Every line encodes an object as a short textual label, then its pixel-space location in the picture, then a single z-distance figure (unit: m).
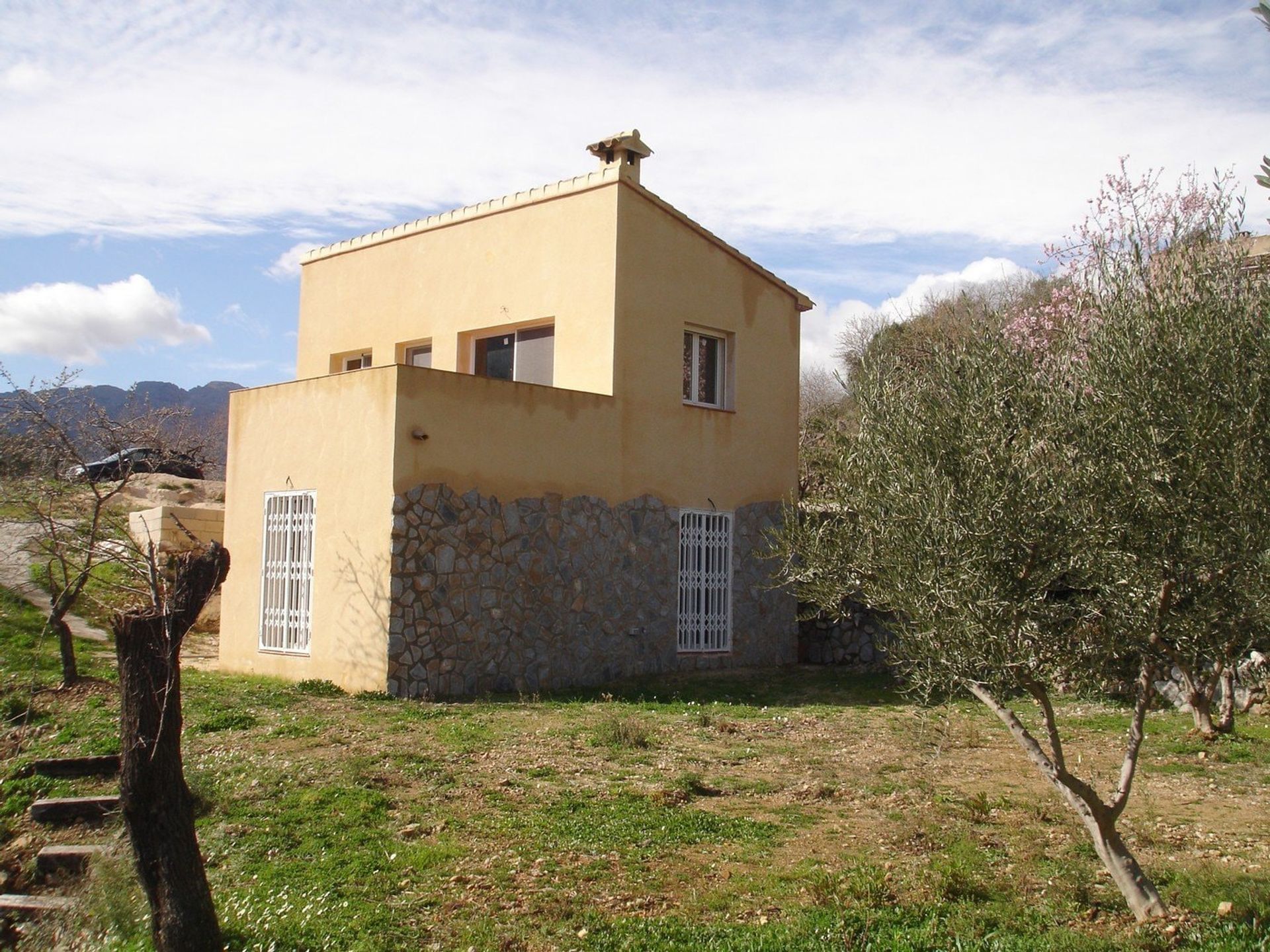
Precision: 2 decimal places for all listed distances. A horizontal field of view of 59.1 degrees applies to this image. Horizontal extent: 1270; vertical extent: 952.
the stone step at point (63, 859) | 8.16
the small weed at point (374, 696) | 12.79
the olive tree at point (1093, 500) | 5.71
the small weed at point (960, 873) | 6.86
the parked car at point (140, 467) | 13.27
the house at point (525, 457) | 13.38
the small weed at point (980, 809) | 8.42
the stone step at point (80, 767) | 9.81
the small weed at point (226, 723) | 10.88
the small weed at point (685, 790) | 8.85
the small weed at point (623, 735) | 10.65
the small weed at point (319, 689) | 13.07
